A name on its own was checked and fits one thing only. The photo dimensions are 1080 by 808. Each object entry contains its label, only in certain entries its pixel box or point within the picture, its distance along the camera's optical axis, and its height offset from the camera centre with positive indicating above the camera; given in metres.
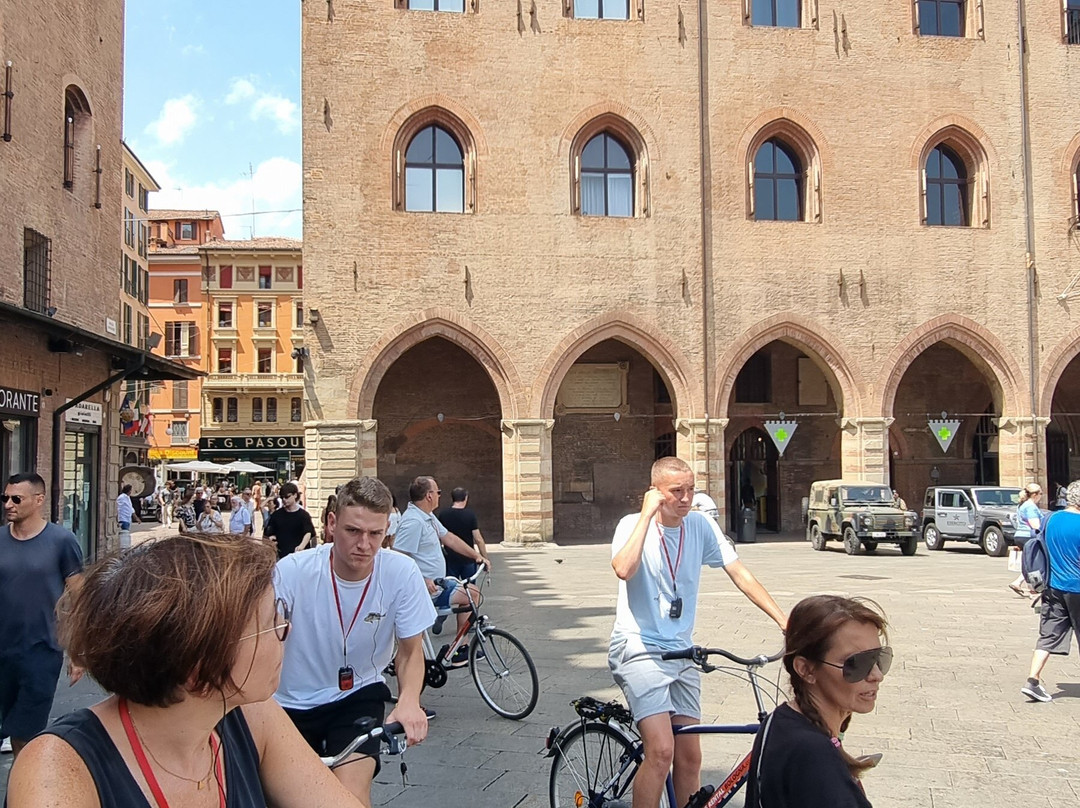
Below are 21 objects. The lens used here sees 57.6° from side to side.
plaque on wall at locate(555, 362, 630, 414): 25.42 +1.18
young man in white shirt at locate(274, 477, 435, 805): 3.56 -0.70
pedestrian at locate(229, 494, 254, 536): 19.27 -1.60
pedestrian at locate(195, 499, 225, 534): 17.97 -1.64
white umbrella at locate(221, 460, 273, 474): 39.59 -1.26
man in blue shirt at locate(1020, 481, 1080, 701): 7.10 -1.17
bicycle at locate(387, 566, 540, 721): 6.97 -1.70
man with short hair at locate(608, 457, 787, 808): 3.95 -0.74
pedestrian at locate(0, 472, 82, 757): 5.07 -0.87
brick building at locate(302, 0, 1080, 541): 22.03 +5.01
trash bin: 23.45 -2.28
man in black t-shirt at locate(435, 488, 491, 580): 9.47 -0.98
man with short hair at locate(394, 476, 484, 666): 7.84 -0.82
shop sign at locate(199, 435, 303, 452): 52.28 -0.37
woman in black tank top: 1.57 -0.39
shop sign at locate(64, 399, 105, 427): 14.66 +0.37
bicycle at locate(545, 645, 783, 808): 3.95 -1.33
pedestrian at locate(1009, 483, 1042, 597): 13.81 -1.21
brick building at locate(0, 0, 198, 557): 13.12 +2.79
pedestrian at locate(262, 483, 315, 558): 9.66 -0.92
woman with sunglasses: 2.22 -0.66
